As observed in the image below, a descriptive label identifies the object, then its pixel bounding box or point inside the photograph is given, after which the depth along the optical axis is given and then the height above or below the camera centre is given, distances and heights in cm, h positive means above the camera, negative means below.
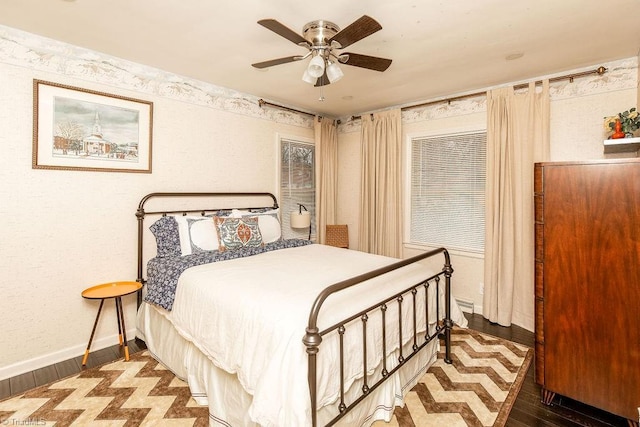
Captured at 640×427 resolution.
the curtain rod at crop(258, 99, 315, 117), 392 +142
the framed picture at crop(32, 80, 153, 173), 251 +73
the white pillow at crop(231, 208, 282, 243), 346 -9
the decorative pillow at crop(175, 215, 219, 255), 286 -18
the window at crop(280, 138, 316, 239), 435 +49
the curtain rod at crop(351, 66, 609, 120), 287 +133
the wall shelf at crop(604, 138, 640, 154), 244 +58
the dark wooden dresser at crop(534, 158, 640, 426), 178 -40
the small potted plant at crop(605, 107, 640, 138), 245 +72
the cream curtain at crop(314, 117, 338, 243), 458 +62
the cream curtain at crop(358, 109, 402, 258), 420 +41
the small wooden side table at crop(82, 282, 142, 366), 252 -63
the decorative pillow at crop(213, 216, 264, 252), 300 -18
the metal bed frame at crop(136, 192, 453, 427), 139 -56
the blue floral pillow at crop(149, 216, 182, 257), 284 -20
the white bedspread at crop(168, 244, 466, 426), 143 -58
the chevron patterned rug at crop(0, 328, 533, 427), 193 -123
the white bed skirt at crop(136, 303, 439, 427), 179 -109
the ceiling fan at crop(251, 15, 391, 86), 182 +105
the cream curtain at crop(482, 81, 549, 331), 317 +18
